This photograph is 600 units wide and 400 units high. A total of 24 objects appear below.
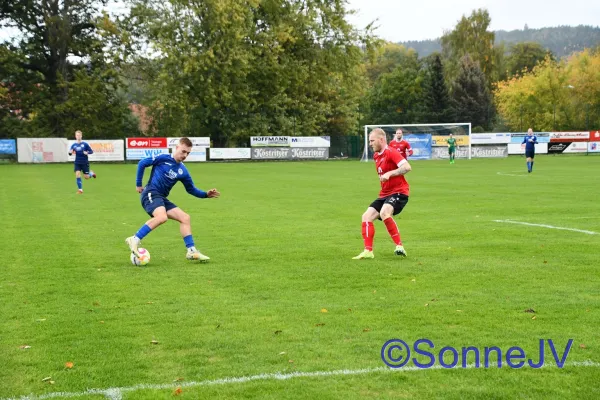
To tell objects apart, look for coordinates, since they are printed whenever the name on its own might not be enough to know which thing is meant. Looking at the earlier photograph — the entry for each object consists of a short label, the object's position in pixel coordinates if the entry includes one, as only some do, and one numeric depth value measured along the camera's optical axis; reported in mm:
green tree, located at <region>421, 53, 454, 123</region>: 80750
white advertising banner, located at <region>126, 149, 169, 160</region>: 52581
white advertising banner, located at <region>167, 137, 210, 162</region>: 53219
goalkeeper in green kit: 47147
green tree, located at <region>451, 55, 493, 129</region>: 81312
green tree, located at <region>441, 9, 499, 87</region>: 99750
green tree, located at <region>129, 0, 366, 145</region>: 53562
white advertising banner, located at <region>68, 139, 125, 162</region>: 51794
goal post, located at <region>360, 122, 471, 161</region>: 51406
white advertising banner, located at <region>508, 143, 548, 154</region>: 56969
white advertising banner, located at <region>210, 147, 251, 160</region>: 53844
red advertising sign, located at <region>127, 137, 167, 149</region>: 52438
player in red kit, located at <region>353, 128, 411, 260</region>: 10414
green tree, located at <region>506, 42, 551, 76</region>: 112812
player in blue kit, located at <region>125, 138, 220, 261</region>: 10391
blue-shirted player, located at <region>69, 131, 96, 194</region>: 24766
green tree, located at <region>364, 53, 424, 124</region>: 92125
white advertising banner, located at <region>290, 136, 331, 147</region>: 55750
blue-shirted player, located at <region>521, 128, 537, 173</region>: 32906
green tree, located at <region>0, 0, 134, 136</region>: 55094
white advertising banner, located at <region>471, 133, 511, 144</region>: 56875
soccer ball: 10039
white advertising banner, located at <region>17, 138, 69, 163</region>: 51156
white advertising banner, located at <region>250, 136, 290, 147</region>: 55250
